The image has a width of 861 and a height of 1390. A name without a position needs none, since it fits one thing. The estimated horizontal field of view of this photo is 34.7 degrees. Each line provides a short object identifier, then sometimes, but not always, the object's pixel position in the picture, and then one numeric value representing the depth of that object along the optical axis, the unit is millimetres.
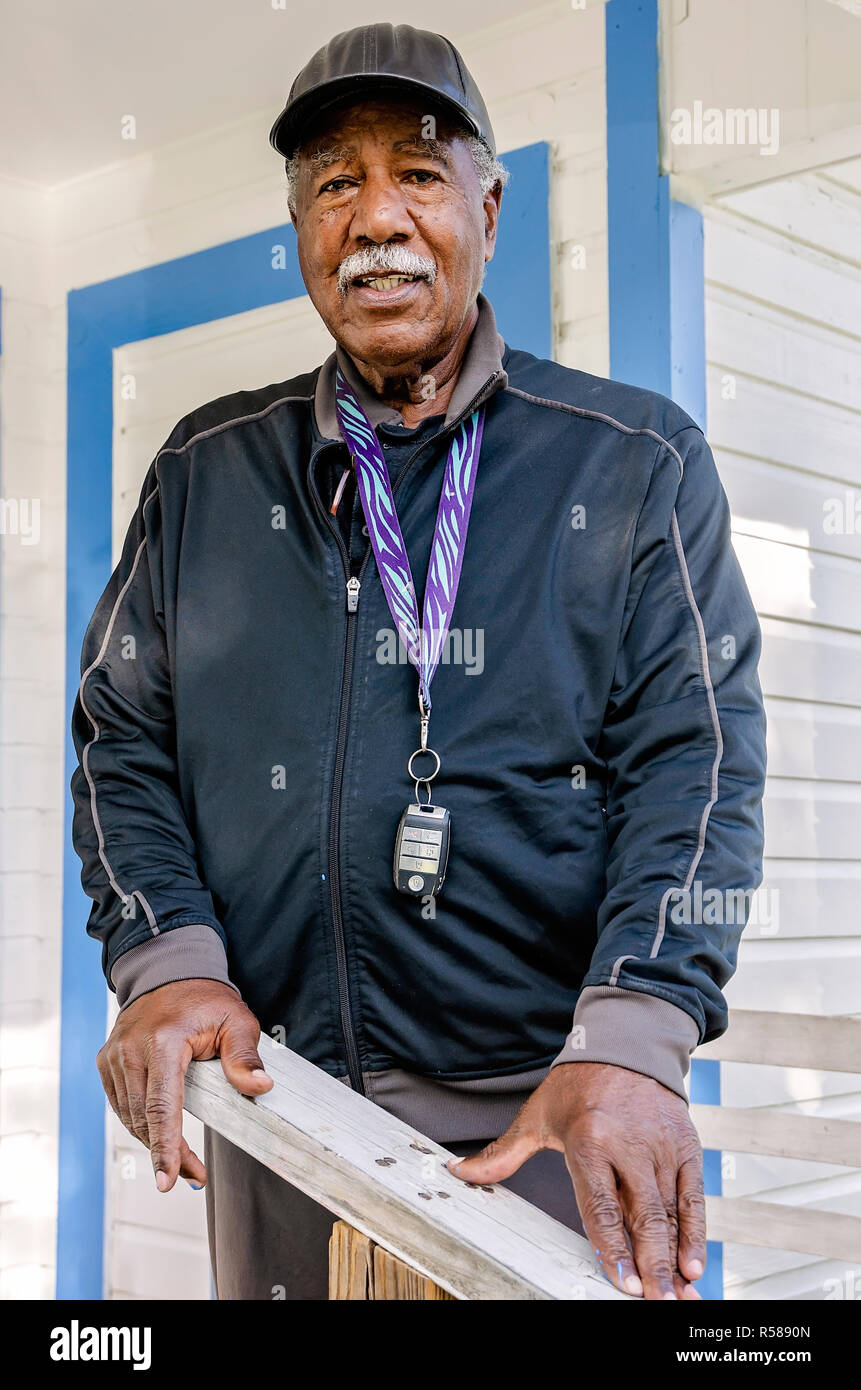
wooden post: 1085
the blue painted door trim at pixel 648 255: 2631
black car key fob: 1474
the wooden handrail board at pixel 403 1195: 1039
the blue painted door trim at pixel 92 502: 3471
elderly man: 1442
